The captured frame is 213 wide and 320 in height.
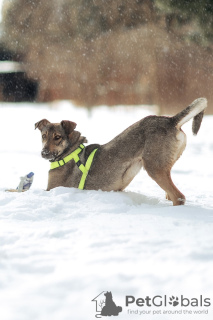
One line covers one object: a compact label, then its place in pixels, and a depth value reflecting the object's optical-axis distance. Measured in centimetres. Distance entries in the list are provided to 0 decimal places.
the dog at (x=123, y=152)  914
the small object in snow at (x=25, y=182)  1108
